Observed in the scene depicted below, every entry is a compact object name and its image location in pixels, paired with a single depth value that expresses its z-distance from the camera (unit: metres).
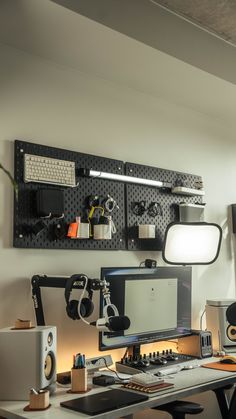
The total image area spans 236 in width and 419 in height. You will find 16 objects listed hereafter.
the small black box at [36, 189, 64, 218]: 2.49
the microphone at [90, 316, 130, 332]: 2.12
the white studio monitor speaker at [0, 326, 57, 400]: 2.02
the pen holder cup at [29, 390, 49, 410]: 1.89
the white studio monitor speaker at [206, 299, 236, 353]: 3.07
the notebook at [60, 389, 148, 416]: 1.88
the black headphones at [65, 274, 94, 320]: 2.16
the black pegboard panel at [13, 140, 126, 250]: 2.47
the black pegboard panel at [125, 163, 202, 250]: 2.99
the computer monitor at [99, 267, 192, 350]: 2.55
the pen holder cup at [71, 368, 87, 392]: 2.16
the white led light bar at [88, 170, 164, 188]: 2.77
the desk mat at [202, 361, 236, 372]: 2.57
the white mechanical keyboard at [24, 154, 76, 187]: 2.49
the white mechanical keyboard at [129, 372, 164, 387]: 2.19
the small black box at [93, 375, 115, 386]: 2.27
